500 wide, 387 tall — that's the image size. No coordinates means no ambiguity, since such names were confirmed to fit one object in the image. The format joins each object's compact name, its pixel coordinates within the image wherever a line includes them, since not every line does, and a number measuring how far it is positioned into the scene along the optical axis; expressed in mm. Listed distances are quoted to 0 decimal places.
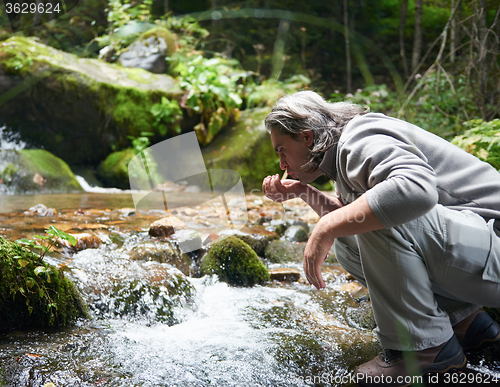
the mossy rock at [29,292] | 1573
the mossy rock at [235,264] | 2414
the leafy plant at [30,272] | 1577
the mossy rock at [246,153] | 5637
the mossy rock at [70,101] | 5293
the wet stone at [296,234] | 3230
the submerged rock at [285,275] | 2492
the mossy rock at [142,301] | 1925
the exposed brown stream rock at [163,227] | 2740
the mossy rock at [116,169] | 5332
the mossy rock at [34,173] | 4621
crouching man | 1123
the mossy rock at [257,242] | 2883
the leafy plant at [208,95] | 5859
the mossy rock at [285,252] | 2826
